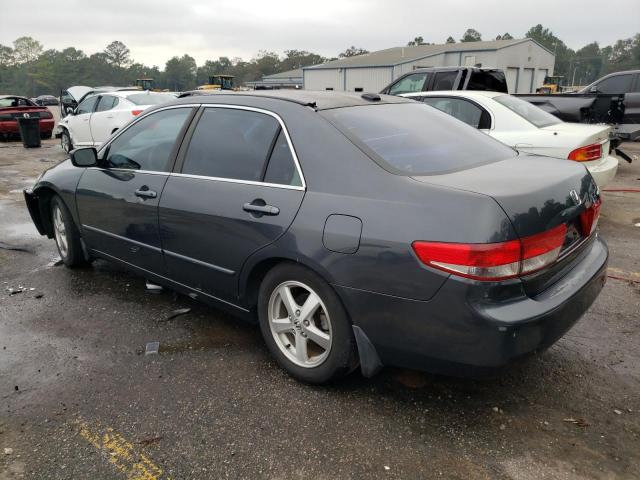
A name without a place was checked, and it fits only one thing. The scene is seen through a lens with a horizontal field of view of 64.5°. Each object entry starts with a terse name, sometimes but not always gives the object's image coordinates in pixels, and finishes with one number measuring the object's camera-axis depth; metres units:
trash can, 15.91
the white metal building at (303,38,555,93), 40.09
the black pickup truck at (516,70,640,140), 9.65
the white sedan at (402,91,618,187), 5.84
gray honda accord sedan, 2.24
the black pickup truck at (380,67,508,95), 9.30
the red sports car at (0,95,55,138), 17.47
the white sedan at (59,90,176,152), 11.66
